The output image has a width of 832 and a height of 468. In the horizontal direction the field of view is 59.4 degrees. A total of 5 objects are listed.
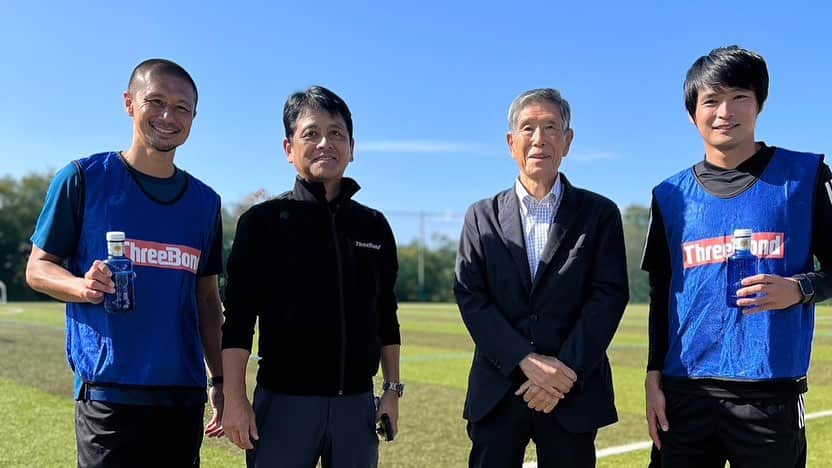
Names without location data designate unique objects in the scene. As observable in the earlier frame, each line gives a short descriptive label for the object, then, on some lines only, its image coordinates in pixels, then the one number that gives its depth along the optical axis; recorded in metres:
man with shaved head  3.00
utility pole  51.19
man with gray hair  3.08
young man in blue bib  3.02
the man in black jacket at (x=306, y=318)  2.99
